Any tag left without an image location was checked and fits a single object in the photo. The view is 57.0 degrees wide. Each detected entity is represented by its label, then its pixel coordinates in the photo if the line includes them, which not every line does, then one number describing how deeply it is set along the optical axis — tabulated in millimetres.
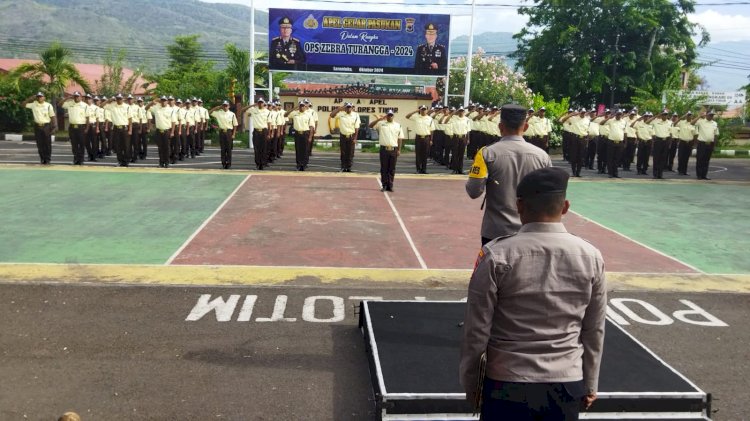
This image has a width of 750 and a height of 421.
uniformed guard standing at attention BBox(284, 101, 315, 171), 18734
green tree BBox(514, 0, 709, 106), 36938
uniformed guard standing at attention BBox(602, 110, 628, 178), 19531
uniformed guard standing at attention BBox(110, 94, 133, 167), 18234
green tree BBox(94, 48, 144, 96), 38312
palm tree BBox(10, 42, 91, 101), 30922
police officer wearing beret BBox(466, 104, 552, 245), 5105
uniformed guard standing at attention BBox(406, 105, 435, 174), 18984
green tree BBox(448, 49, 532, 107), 37906
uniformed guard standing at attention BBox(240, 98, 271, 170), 18750
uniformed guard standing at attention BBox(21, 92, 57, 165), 17109
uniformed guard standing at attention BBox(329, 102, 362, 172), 18703
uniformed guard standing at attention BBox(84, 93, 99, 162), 18250
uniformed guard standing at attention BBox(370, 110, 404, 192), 15289
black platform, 4531
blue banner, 23422
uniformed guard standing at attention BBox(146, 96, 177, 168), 18469
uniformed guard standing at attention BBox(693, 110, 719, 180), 19578
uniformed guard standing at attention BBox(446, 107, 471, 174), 19609
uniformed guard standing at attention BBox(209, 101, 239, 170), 18703
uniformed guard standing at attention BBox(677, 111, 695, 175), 20484
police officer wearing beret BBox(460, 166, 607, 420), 2850
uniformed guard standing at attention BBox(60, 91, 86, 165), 17859
